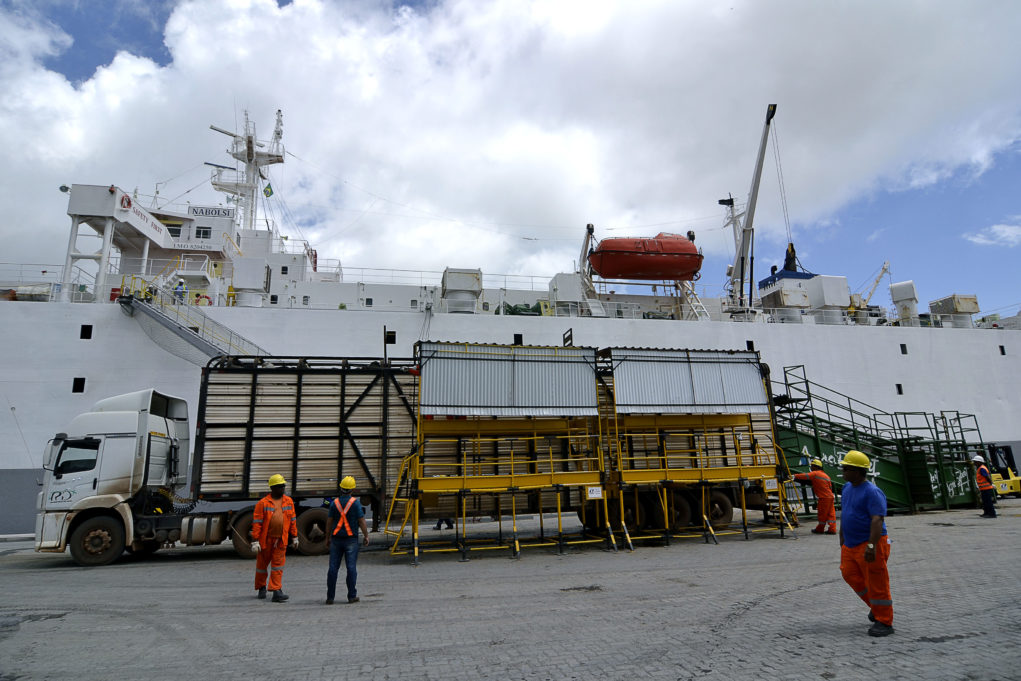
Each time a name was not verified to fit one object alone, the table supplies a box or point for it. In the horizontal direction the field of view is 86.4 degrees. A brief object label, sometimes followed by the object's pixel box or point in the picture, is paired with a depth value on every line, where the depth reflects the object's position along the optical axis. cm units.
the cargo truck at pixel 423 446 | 990
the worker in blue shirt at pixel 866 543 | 446
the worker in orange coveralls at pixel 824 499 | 1133
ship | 1557
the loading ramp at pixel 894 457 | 1352
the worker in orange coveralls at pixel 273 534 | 662
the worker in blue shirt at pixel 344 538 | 636
